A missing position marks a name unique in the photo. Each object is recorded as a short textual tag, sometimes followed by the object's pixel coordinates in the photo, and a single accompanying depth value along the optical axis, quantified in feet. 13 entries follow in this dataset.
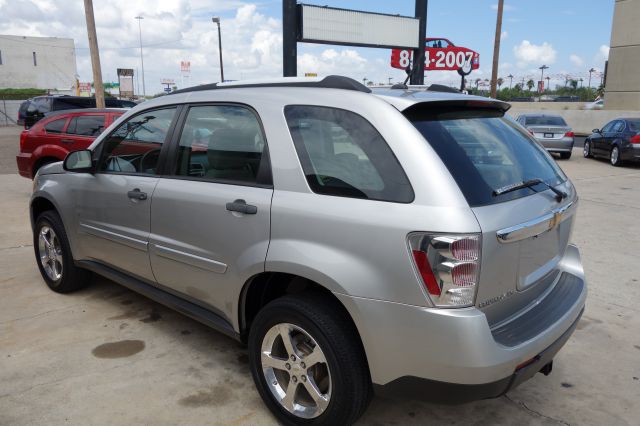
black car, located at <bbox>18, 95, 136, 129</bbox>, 59.00
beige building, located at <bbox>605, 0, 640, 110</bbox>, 87.45
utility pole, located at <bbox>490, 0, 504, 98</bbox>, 66.95
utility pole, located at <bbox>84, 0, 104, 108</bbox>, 48.78
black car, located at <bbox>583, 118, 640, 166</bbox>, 46.83
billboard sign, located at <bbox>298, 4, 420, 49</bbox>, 33.09
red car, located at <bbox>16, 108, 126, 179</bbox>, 28.48
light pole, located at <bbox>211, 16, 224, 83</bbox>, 120.04
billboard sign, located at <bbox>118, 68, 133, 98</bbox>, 132.52
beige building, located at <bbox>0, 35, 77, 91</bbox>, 203.82
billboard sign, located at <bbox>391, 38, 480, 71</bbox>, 75.46
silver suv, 6.95
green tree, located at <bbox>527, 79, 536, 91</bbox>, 379.14
